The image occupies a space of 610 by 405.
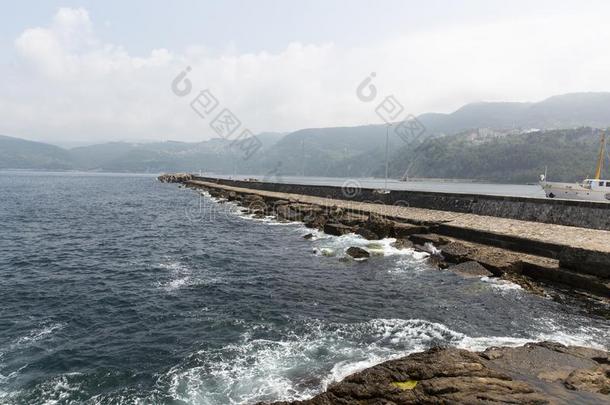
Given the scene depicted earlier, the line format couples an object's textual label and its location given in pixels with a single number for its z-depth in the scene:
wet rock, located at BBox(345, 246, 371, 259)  19.57
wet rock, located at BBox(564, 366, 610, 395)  6.43
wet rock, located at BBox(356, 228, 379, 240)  24.22
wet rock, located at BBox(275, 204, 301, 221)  36.38
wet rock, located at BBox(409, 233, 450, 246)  20.46
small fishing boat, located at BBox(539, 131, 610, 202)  41.09
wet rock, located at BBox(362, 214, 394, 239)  24.55
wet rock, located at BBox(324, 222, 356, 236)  26.52
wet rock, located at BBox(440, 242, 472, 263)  17.47
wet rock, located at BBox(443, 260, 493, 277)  15.66
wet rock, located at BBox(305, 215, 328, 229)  30.52
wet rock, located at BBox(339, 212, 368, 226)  28.32
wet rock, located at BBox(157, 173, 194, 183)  142.88
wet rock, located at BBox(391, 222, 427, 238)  23.48
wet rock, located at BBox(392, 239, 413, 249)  21.62
